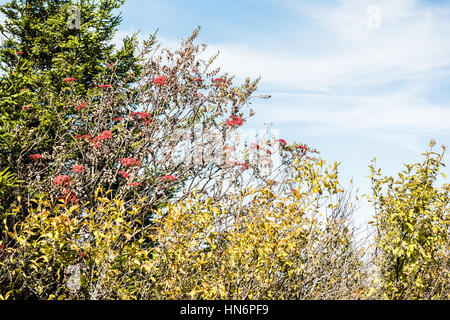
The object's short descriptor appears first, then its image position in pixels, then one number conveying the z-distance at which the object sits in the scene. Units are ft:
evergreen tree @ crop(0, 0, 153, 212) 28.76
